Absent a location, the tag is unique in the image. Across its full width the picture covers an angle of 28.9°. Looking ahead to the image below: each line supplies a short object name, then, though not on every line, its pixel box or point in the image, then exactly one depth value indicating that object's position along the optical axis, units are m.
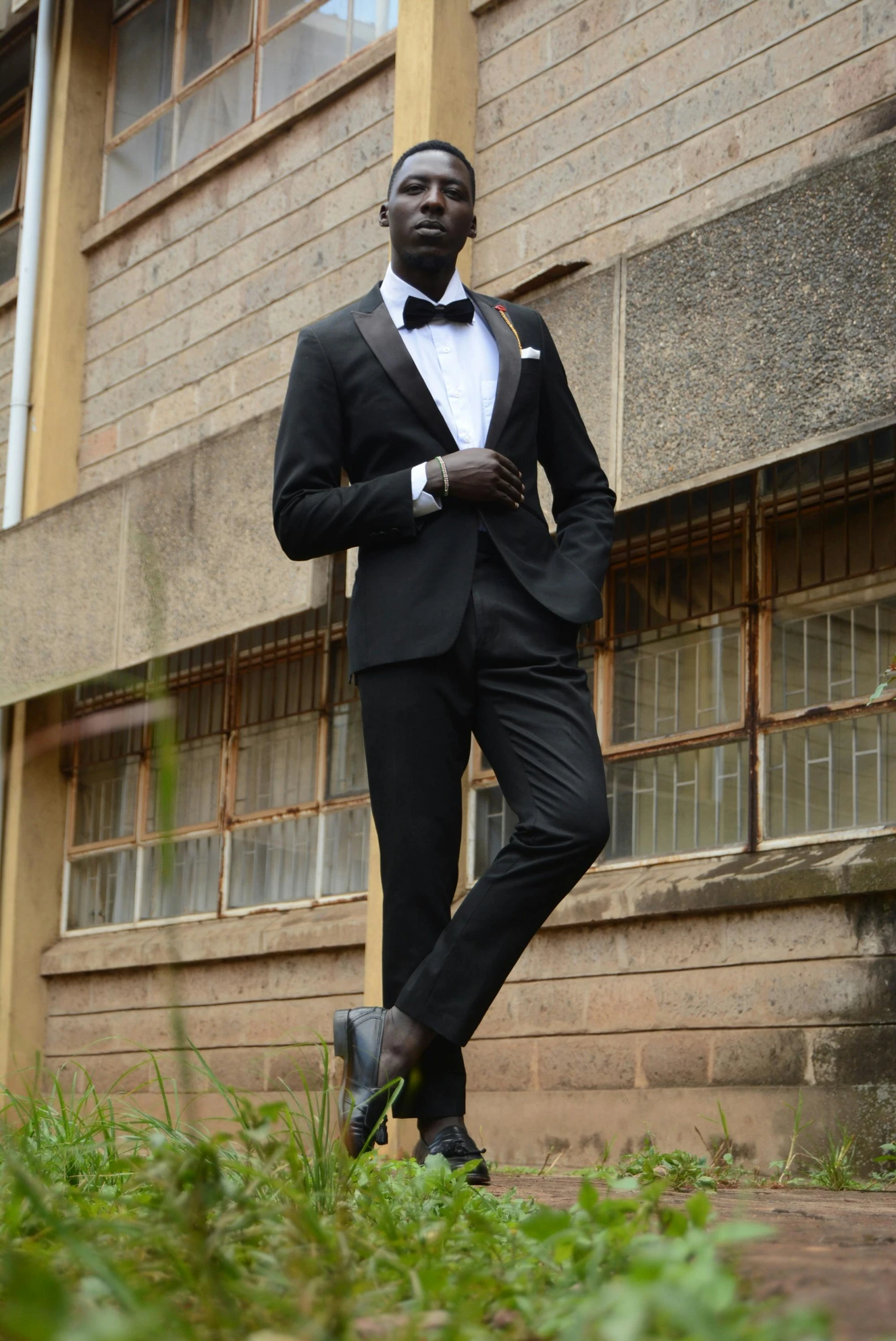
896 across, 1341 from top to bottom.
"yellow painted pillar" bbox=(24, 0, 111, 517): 10.64
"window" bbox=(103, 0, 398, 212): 9.47
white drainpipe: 10.63
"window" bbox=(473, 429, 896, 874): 5.94
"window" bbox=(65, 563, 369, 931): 8.70
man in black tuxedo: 3.39
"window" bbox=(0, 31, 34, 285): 11.94
